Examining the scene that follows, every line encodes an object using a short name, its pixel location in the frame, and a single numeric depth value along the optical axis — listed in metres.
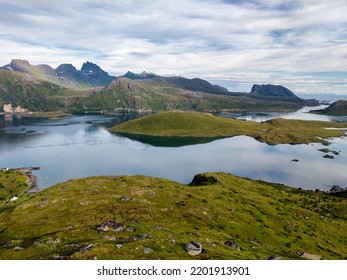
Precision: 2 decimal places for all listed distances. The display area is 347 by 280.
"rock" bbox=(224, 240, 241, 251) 63.65
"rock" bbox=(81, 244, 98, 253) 46.09
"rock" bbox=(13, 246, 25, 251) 53.84
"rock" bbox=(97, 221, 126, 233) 65.00
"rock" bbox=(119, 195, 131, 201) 95.75
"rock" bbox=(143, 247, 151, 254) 47.33
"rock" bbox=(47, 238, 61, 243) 57.03
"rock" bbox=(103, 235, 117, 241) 56.47
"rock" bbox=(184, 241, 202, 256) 50.91
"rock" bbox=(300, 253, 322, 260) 69.12
